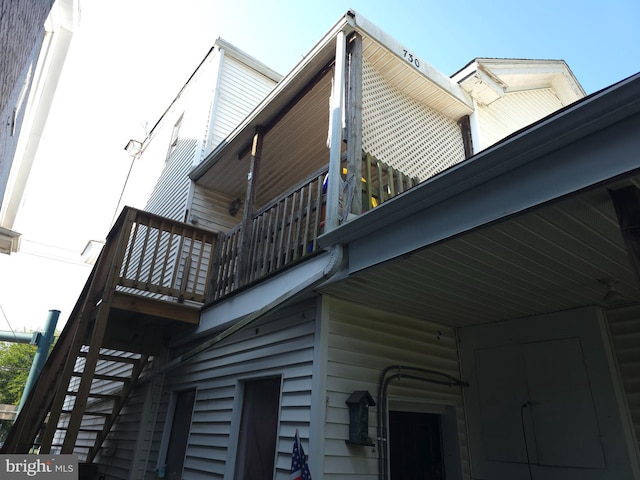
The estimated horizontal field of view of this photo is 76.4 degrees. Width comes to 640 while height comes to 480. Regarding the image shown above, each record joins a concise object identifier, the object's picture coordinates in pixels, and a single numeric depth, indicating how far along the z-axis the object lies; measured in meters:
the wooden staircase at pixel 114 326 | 4.25
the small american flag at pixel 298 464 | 2.98
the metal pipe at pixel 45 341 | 10.58
